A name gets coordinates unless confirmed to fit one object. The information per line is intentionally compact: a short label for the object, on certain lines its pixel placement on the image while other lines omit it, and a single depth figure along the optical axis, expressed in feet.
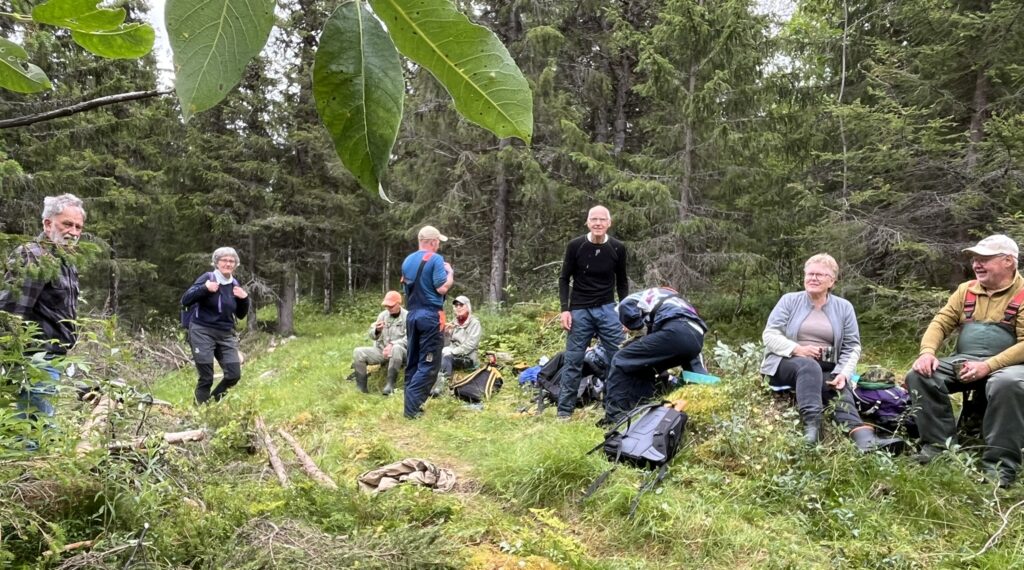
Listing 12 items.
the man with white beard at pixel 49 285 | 7.29
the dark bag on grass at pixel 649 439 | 11.05
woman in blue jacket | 14.61
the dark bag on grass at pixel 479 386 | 18.98
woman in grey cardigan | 11.40
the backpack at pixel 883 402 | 12.05
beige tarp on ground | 11.03
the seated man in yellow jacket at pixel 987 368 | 9.84
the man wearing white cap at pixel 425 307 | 15.65
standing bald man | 14.67
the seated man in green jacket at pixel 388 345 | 20.81
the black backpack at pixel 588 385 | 16.61
